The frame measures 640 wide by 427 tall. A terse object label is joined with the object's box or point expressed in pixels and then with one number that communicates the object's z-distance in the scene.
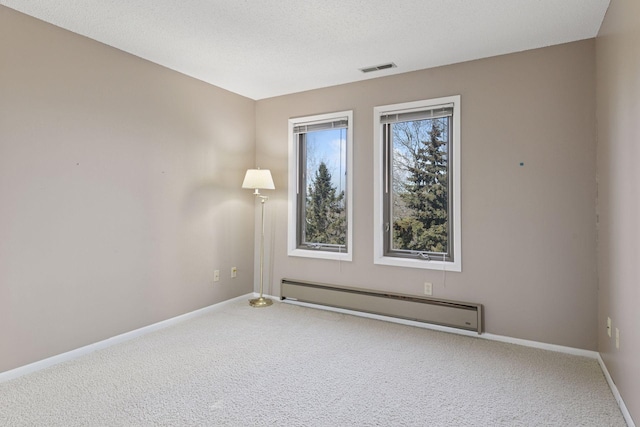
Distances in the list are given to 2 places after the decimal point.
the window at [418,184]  3.29
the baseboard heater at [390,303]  3.14
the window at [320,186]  3.88
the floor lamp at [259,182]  3.82
